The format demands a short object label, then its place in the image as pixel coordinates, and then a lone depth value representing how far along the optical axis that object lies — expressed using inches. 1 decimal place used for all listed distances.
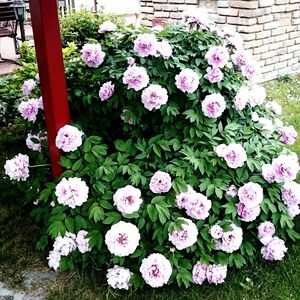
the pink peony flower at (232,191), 94.5
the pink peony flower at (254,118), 109.3
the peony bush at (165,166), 88.0
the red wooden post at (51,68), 85.7
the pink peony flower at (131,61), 102.5
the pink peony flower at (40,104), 111.7
